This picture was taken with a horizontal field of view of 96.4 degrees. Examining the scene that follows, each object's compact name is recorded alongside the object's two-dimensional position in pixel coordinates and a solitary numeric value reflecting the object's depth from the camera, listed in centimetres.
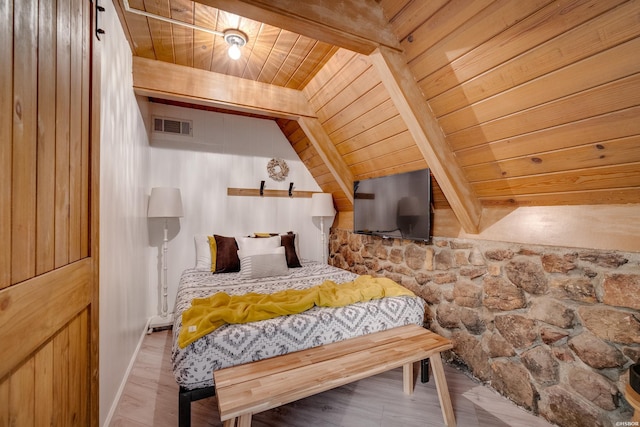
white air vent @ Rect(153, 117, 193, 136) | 330
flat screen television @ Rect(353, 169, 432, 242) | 250
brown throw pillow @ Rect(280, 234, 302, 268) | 340
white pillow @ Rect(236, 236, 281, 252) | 328
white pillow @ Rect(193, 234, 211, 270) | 324
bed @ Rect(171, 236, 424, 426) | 149
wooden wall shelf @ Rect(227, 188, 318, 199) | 368
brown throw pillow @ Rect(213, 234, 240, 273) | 308
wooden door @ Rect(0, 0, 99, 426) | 67
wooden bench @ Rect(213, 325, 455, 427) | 128
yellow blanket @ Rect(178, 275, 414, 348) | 158
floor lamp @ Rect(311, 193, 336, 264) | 381
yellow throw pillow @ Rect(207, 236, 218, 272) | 313
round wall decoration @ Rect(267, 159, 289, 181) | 388
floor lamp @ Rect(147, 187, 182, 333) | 293
